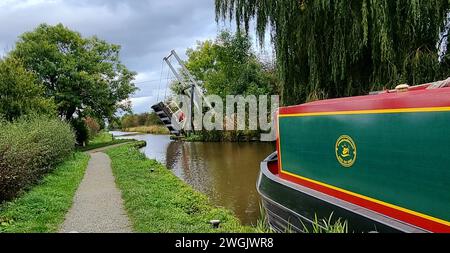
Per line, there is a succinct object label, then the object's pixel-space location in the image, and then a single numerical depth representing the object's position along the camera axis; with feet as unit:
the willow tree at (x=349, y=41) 22.00
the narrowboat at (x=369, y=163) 9.40
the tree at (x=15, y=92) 44.70
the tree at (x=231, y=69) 85.71
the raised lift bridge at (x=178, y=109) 81.66
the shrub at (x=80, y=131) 80.38
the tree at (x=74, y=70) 70.49
